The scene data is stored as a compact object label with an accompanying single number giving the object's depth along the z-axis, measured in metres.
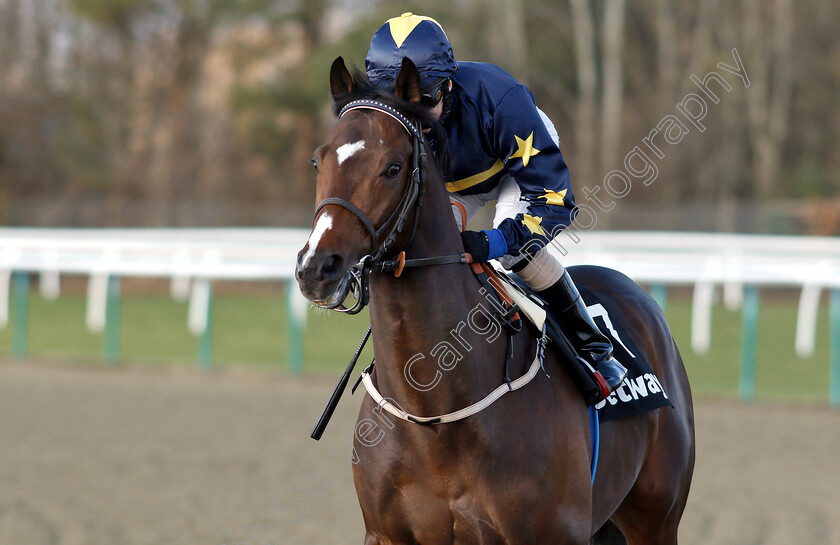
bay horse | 4.77
